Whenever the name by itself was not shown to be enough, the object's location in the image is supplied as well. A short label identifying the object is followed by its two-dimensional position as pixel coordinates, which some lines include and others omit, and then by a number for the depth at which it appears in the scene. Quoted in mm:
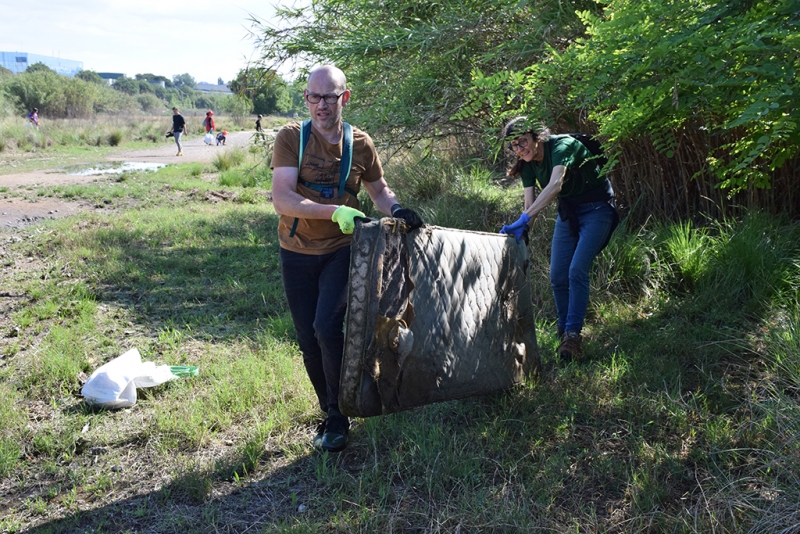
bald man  3242
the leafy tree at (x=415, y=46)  6129
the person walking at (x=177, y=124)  24828
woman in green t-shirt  4234
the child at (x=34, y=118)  31002
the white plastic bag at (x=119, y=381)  4156
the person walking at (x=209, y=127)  28639
